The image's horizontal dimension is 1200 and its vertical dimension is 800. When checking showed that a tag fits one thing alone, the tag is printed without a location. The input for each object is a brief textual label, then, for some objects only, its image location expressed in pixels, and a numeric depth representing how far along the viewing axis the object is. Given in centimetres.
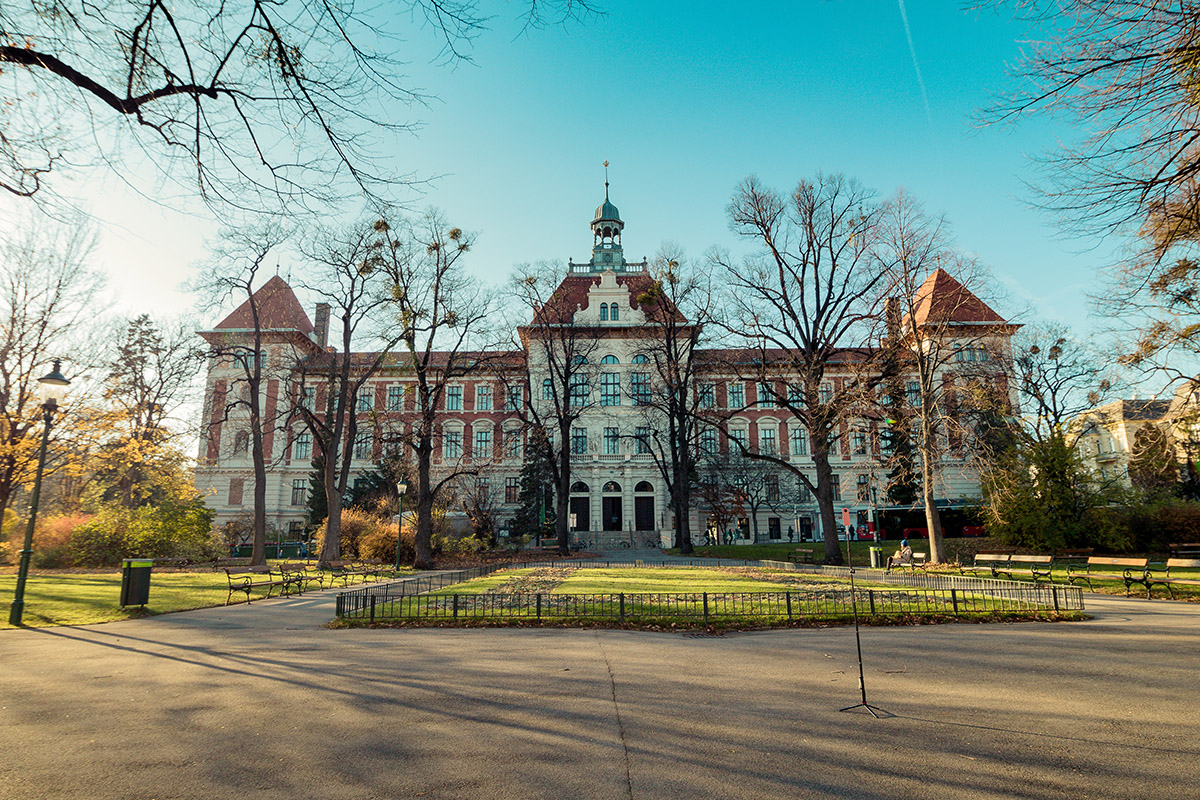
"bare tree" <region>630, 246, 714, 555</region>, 3569
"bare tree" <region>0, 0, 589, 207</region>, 479
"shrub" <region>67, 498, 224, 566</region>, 2433
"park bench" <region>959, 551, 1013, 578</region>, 1968
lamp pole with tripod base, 595
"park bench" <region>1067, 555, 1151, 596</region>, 1579
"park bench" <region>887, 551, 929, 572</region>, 2277
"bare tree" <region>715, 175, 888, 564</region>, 2517
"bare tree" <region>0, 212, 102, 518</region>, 1956
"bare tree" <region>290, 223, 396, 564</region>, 2608
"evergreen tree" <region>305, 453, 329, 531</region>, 4428
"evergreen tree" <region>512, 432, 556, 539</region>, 4475
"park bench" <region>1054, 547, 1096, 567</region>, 2391
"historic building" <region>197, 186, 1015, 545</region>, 5156
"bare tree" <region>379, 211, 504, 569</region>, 2616
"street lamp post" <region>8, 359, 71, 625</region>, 1117
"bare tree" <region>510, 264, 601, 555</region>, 3469
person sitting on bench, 2483
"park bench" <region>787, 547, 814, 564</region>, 2807
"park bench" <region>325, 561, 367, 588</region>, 2066
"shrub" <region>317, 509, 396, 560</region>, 2873
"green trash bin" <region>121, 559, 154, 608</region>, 1273
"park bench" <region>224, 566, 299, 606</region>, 1508
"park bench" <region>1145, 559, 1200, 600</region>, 1533
